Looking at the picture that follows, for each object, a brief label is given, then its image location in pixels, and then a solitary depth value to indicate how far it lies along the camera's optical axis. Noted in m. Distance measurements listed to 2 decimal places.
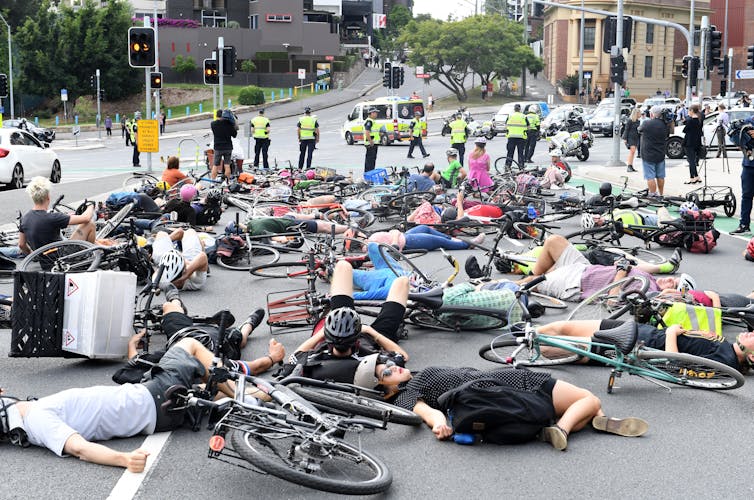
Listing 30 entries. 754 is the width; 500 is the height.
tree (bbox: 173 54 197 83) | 87.44
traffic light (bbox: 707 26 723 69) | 36.72
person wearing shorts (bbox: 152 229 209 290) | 11.59
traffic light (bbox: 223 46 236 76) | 37.81
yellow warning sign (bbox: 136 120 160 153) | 29.84
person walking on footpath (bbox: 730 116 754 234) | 15.82
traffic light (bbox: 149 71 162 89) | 35.27
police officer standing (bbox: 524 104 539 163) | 30.47
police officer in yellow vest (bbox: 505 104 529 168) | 27.80
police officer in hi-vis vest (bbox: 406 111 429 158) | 36.09
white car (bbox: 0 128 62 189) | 25.44
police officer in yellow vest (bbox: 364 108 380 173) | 27.33
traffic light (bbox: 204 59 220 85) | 36.05
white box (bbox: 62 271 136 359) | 8.06
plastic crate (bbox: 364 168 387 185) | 21.59
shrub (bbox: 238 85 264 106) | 74.94
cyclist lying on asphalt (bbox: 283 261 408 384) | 6.90
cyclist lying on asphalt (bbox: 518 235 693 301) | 10.60
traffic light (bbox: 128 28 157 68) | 27.92
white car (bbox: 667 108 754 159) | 35.09
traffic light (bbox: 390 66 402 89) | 59.78
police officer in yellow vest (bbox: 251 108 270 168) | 29.39
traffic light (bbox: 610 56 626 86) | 31.12
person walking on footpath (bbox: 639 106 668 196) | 20.80
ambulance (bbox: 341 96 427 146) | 45.66
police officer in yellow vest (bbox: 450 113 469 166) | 30.05
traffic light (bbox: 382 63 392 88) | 59.22
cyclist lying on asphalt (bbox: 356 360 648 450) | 6.50
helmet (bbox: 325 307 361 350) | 6.87
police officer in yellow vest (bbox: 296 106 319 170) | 29.64
